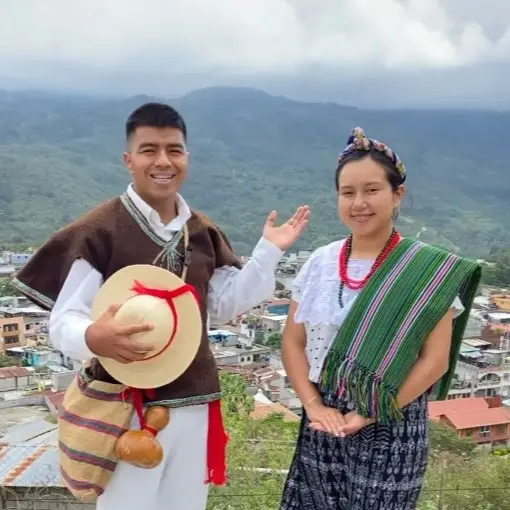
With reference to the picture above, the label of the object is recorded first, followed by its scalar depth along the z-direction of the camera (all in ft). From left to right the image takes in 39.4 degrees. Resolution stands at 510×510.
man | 5.27
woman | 5.39
